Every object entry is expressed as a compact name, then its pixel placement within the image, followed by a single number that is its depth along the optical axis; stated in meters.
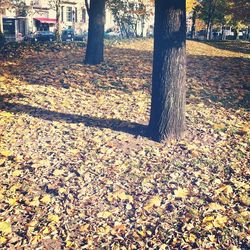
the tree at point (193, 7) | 32.66
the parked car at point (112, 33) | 45.41
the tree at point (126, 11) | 30.30
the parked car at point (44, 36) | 33.00
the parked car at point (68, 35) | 38.21
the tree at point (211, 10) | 29.89
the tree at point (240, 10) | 21.78
